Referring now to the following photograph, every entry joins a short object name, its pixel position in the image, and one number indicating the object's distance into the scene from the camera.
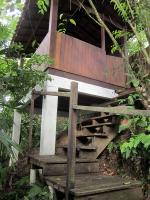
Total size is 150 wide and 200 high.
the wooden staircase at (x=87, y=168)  2.17
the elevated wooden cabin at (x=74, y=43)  4.08
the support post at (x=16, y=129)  5.32
